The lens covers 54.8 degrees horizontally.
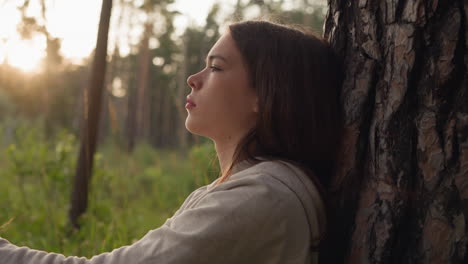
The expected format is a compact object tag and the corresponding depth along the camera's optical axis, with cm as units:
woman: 118
